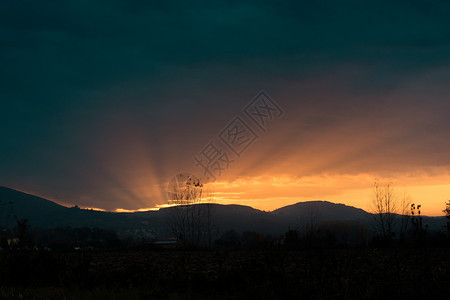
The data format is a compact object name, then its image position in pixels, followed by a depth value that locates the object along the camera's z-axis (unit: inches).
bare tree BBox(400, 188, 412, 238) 1316.6
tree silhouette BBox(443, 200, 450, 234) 2254.2
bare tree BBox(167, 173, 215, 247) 2167.8
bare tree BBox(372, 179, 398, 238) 1518.7
